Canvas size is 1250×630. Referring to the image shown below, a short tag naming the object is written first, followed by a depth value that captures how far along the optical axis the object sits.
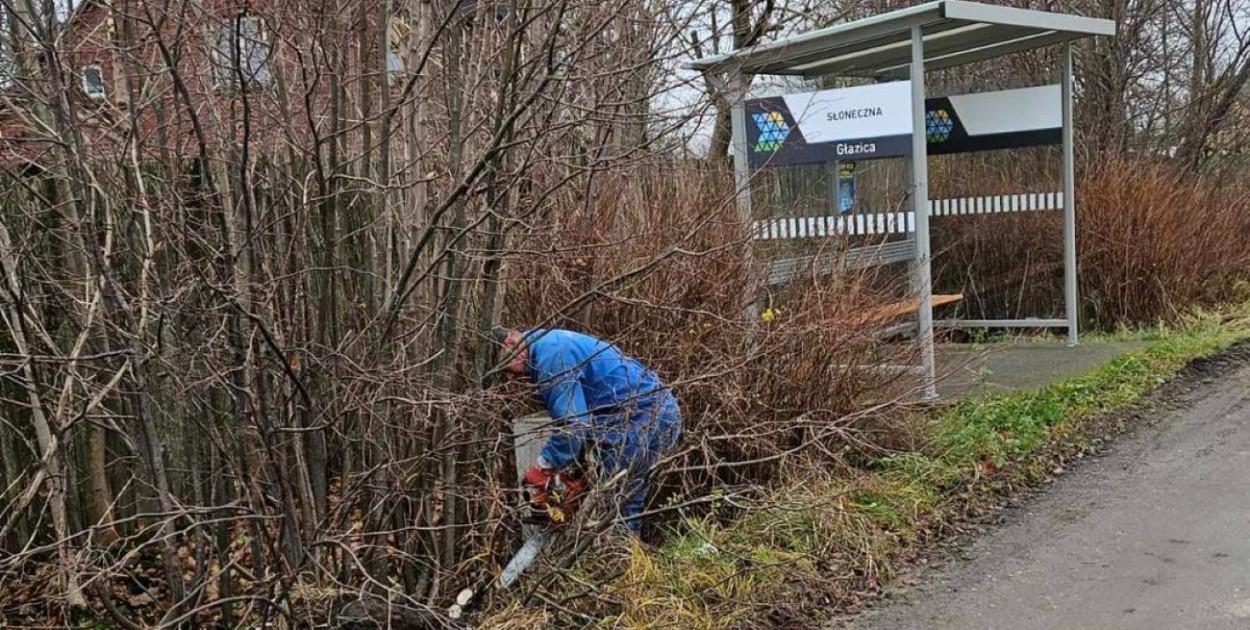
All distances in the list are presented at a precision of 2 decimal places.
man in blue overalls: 4.31
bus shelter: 7.00
